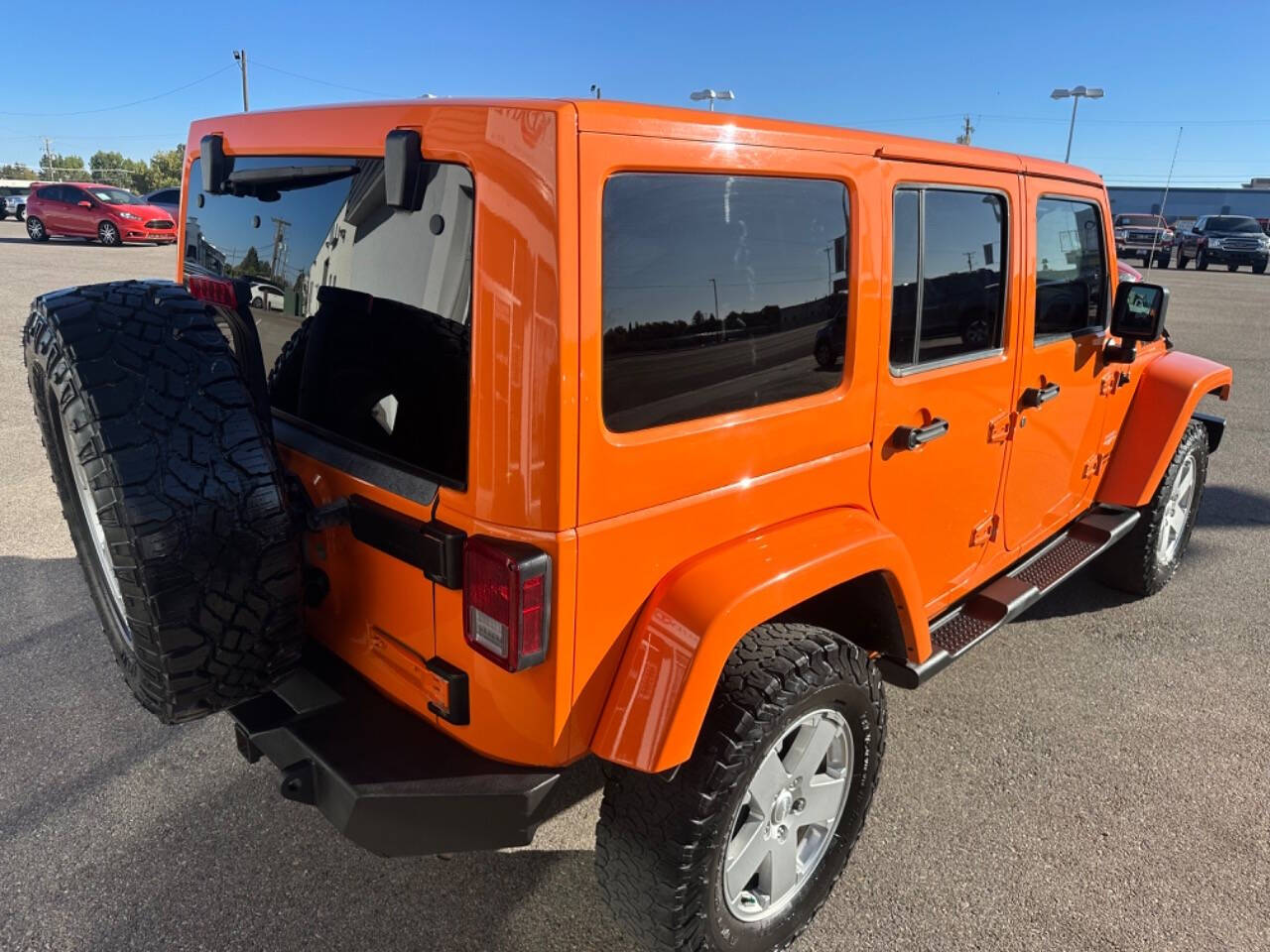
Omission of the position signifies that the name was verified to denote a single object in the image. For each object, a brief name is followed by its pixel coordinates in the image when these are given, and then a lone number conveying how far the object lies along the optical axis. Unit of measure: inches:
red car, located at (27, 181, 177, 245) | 831.1
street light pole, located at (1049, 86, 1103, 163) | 1104.8
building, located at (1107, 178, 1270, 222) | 2305.6
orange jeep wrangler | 65.7
